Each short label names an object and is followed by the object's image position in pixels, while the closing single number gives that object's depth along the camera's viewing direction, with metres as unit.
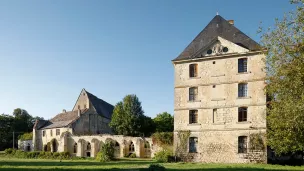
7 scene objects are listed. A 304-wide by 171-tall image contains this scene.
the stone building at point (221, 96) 28.83
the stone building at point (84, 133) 42.81
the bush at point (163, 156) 30.75
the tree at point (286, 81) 19.75
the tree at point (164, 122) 60.88
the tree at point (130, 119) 51.25
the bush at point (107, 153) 32.97
